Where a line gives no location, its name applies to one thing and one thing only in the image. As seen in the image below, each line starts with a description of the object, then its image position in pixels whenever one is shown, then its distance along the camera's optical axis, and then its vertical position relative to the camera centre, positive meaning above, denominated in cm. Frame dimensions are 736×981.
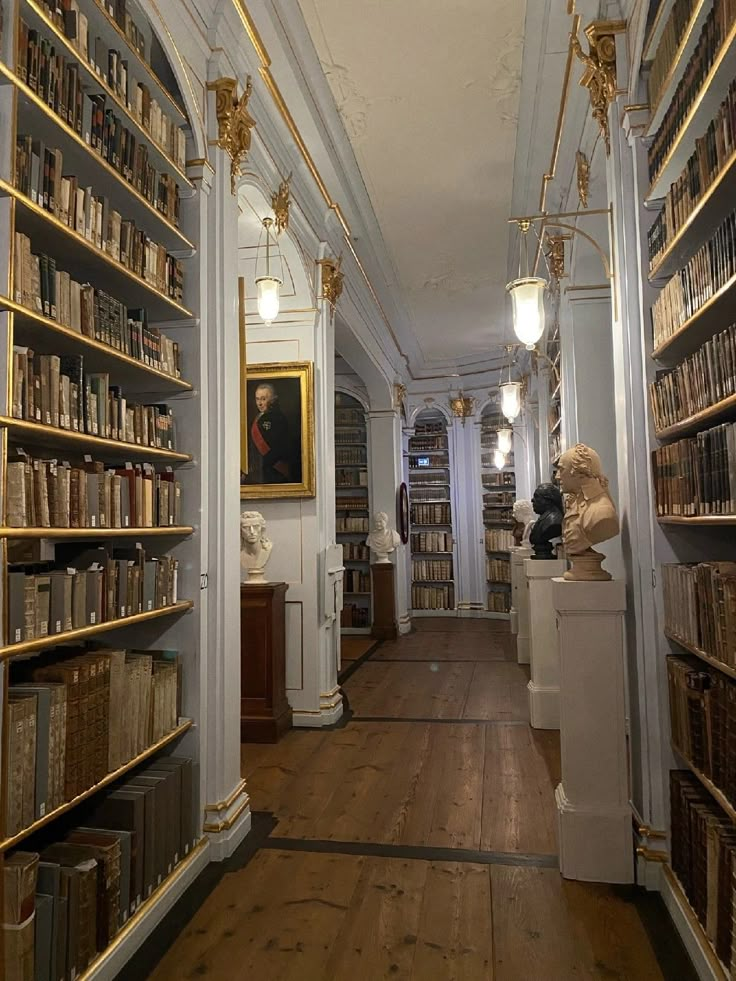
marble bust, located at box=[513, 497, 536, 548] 686 +5
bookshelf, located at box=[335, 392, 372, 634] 884 +22
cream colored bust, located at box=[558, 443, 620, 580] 266 +2
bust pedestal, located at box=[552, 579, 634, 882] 249 -80
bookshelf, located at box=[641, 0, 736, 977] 182 +31
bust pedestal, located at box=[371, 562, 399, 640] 816 -101
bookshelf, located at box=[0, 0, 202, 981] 168 +28
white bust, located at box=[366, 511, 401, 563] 801 -19
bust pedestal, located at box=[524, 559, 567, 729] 439 -86
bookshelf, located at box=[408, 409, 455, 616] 1000 +4
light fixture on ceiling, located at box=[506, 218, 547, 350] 345 +110
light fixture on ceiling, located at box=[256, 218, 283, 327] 376 +128
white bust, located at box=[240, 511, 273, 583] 441 -15
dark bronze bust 475 -2
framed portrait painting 471 +66
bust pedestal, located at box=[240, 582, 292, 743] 424 -89
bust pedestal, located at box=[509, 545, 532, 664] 633 -82
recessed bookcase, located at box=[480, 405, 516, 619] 966 +5
